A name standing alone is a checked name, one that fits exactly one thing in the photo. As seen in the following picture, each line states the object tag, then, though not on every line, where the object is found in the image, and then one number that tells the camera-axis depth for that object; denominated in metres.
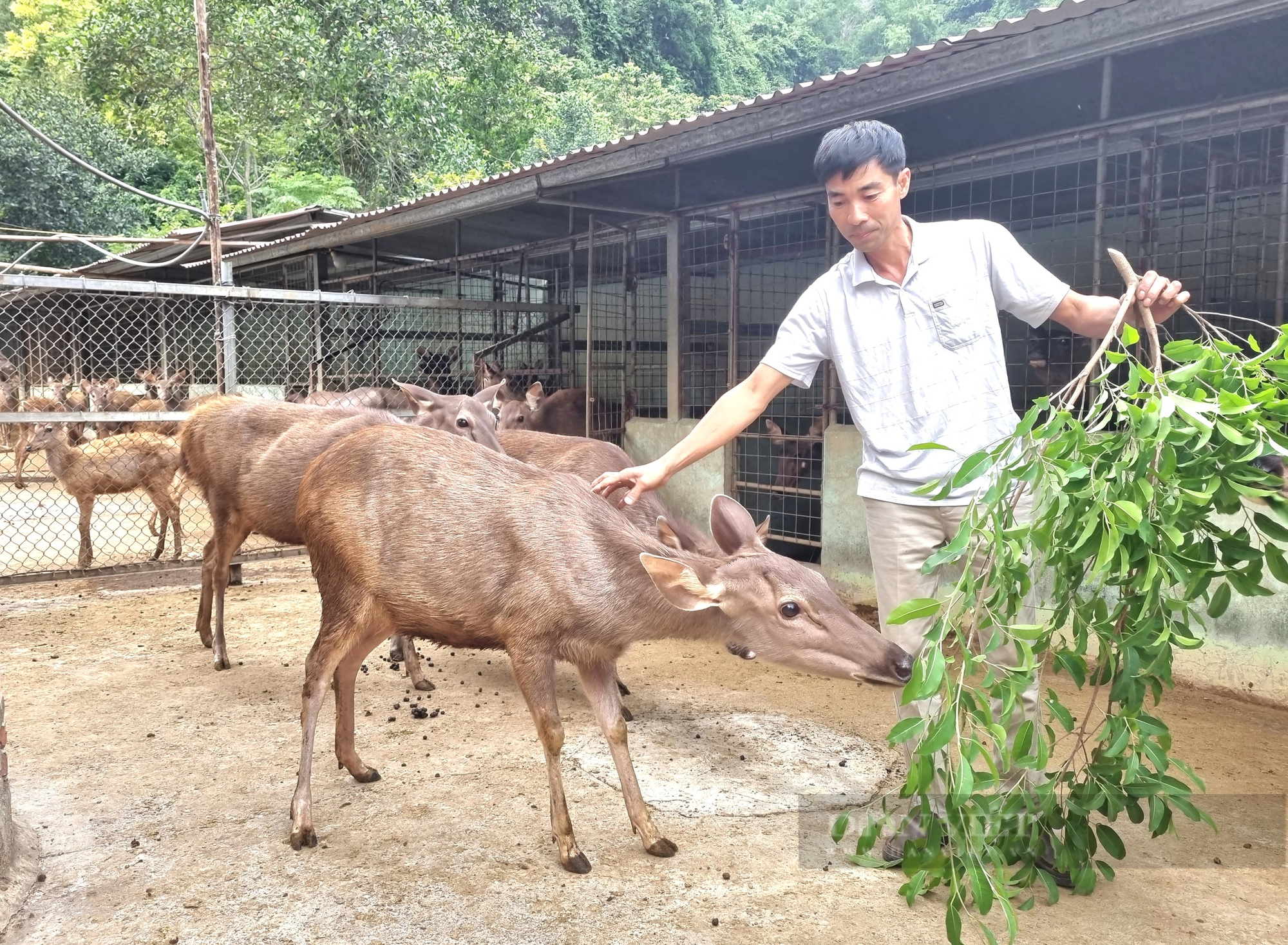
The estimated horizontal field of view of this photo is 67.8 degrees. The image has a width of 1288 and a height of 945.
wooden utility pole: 9.54
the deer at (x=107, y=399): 13.56
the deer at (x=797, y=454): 7.83
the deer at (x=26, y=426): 13.38
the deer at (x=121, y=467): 9.28
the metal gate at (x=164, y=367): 7.76
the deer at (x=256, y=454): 5.83
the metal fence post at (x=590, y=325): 8.88
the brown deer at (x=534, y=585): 3.29
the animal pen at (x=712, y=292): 6.44
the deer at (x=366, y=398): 9.41
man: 3.21
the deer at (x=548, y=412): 9.92
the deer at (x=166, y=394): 13.96
